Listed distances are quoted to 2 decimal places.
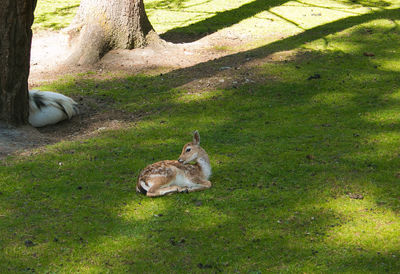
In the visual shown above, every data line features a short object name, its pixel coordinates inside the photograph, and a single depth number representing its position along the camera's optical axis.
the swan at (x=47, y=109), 19.53
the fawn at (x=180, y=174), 13.29
